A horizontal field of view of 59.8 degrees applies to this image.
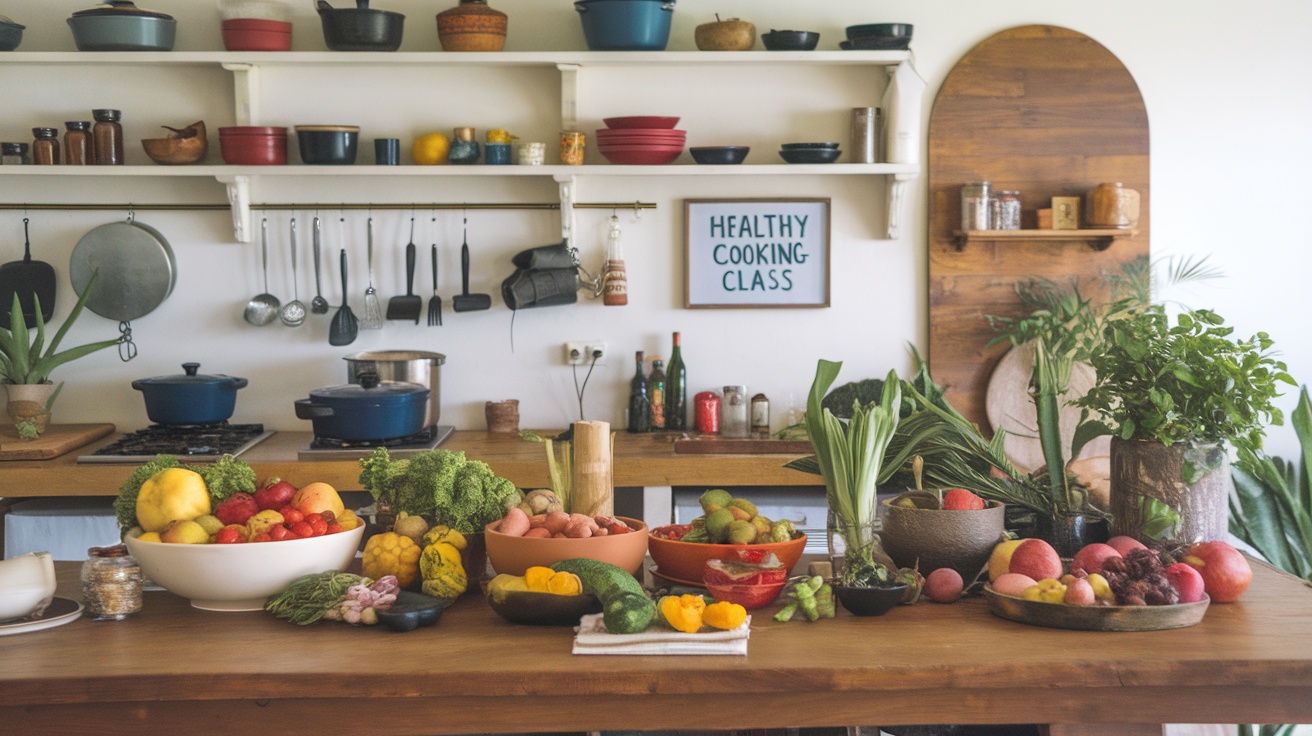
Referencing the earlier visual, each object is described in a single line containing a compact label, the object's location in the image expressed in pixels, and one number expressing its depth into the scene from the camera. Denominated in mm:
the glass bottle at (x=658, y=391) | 4004
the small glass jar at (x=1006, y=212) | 3893
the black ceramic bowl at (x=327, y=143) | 3801
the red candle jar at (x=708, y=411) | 4004
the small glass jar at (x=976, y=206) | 3869
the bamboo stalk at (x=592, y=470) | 1963
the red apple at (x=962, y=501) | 1883
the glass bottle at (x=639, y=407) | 4004
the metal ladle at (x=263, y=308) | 4027
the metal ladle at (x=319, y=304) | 4039
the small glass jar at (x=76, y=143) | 3863
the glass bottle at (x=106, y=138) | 3879
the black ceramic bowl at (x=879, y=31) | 3764
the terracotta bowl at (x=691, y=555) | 1835
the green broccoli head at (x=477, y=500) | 1893
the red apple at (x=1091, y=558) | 1749
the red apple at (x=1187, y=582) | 1679
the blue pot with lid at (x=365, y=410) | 3455
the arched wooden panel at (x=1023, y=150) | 3969
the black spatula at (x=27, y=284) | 3990
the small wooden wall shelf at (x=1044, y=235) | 3859
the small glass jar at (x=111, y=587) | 1739
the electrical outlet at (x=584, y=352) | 4082
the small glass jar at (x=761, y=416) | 4000
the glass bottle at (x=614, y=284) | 3969
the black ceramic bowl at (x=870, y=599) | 1729
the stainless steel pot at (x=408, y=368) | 3809
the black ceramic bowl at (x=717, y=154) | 3799
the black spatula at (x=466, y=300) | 3980
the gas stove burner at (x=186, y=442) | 3432
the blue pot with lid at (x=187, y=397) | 3678
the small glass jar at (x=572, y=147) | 3846
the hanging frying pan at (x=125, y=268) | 3992
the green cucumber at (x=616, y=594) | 1600
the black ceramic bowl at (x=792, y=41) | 3781
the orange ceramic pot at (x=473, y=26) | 3788
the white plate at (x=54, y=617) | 1665
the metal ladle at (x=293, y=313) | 4020
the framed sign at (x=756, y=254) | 4039
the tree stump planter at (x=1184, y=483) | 1890
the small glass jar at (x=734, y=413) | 3975
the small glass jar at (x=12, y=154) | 3879
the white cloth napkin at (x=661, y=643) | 1570
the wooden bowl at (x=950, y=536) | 1861
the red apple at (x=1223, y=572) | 1772
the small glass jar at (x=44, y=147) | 3855
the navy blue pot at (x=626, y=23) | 3750
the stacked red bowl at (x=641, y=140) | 3801
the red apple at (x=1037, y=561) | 1747
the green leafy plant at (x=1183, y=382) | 1832
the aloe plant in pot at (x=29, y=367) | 3744
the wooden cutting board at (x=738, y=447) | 3588
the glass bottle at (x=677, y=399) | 4047
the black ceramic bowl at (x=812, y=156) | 3801
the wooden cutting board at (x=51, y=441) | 3484
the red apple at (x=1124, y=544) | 1826
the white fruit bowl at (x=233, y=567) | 1723
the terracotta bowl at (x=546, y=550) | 1771
